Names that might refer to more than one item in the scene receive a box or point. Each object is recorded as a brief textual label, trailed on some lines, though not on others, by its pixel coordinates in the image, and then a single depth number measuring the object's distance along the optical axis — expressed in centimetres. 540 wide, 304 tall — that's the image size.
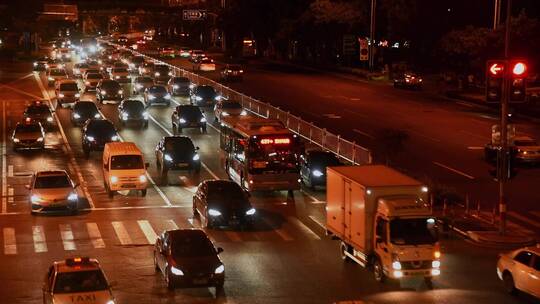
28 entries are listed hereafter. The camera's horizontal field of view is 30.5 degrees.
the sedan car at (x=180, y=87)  7794
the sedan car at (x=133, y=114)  6094
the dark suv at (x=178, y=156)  4572
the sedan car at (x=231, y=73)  9388
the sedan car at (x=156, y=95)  7119
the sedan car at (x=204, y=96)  7069
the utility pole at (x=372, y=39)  10025
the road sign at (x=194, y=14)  16350
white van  4059
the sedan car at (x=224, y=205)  3444
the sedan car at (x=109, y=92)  7200
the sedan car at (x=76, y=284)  2202
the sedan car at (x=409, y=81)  8925
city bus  3962
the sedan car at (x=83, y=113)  6057
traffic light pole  3198
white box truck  2605
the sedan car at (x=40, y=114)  6012
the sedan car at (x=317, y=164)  4272
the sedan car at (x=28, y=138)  5231
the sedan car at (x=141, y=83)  7869
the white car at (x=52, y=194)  3716
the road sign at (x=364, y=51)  10310
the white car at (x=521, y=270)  2462
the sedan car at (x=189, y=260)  2555
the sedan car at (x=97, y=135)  5034
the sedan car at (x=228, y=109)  6169
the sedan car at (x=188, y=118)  5850
